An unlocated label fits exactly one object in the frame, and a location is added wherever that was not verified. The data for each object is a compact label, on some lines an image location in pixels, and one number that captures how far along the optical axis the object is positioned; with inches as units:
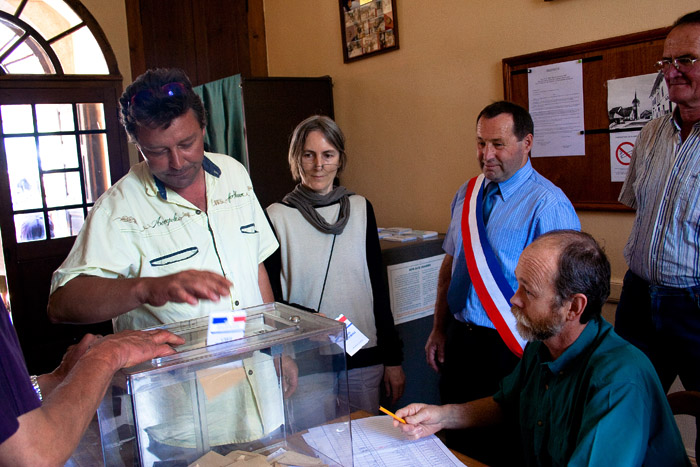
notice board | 85.7
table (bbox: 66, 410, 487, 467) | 43.4
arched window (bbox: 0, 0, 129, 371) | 159.9
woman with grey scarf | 79.0
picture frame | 128.4
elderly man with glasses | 66.7
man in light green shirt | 45.4
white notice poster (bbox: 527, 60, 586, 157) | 94.3
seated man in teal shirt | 43.0
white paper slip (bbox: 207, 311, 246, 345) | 42.9
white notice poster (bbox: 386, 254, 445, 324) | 104.7
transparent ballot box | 39.8
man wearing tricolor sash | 75.6
